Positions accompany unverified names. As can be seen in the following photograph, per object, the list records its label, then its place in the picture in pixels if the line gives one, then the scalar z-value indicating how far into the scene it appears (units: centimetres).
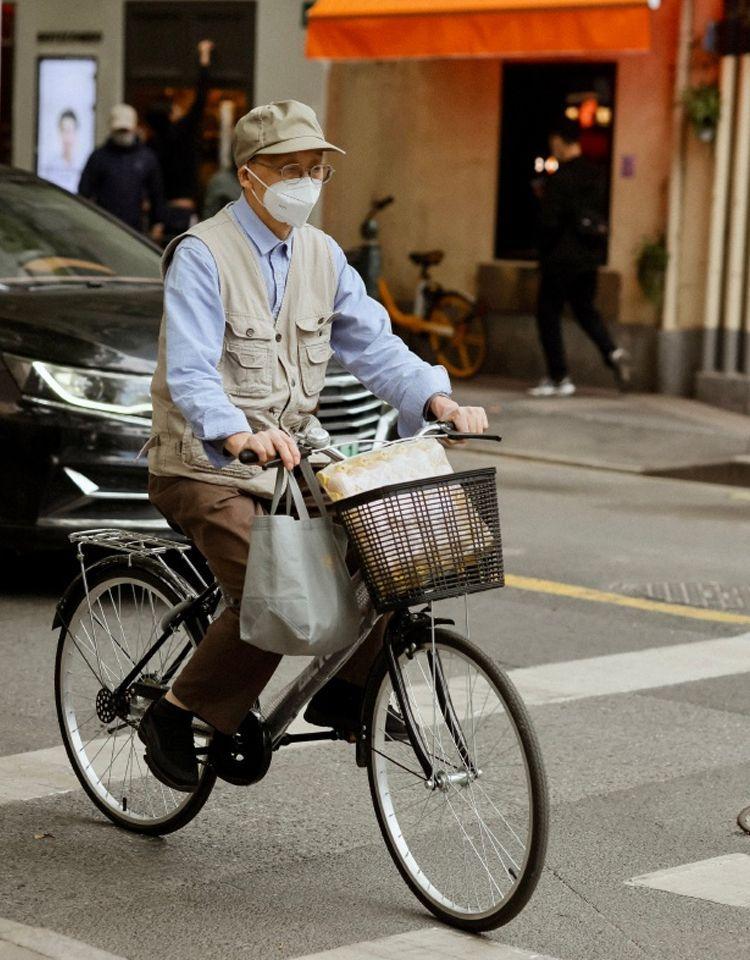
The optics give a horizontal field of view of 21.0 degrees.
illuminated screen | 2100
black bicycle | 445
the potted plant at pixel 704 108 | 1602
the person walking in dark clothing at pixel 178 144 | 1825
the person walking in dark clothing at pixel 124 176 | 1496
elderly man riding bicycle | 479
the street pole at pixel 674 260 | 1645
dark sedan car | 795
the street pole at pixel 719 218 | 1599
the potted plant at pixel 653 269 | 1669
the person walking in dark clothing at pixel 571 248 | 1588
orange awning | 1583
